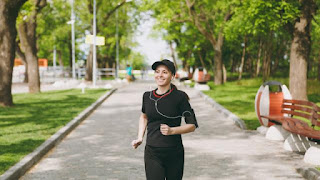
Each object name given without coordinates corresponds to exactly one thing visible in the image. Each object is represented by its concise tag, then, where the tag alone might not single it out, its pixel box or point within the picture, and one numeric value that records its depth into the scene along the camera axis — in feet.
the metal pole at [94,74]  91.40
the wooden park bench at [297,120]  23.12
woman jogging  12.23
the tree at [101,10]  120.49
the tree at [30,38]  68.44
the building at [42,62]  254.35
